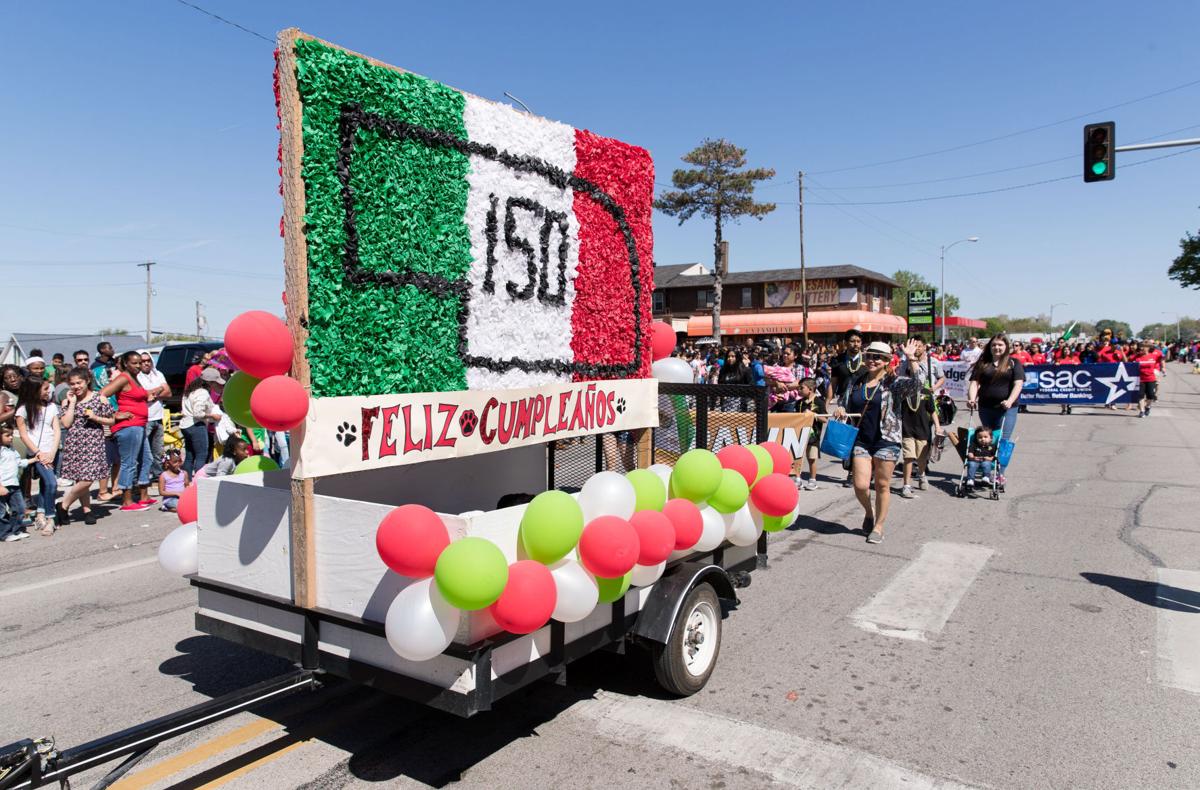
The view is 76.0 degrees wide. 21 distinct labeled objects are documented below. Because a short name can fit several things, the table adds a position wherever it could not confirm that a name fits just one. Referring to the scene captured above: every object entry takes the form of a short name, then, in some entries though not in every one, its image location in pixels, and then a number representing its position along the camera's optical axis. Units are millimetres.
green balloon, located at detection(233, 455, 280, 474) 4215
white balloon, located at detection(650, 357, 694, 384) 6551
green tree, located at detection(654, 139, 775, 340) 39906
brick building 50000
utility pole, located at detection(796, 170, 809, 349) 38834
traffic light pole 12336
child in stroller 9289
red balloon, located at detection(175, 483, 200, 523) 3945
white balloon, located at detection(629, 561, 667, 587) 3582
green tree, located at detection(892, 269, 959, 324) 114831
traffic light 13047
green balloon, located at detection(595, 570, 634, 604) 3316
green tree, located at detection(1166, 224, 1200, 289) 51312
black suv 16391
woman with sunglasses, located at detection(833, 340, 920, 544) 7133
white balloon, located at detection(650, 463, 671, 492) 4188
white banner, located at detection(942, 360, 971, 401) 19188
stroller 9281
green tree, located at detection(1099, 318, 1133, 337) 144000
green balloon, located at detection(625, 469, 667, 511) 3744
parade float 2906
